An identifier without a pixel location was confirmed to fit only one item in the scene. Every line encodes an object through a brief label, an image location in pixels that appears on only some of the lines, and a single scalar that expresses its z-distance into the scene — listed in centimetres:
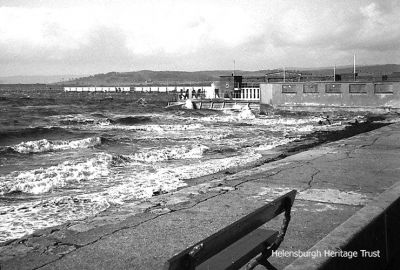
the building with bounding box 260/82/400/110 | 3919
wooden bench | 239
